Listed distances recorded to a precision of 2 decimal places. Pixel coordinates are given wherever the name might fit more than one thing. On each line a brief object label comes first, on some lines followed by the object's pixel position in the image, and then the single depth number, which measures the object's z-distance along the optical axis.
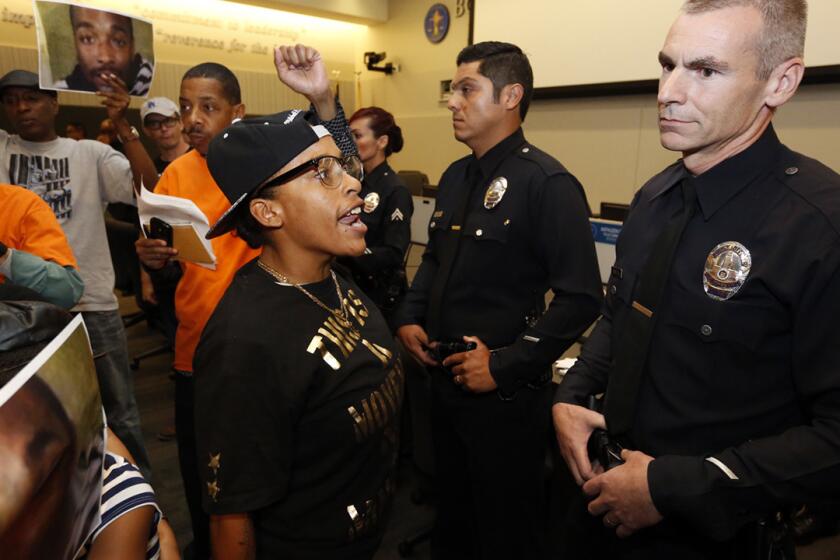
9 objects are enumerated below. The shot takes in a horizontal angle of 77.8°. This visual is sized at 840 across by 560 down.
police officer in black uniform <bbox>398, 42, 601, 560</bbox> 1.63
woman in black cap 0.95
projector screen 3.31
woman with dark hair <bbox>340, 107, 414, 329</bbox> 2.48
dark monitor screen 2.66
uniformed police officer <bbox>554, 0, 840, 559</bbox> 0.87
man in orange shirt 1.56
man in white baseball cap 3.03
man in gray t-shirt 2.17
